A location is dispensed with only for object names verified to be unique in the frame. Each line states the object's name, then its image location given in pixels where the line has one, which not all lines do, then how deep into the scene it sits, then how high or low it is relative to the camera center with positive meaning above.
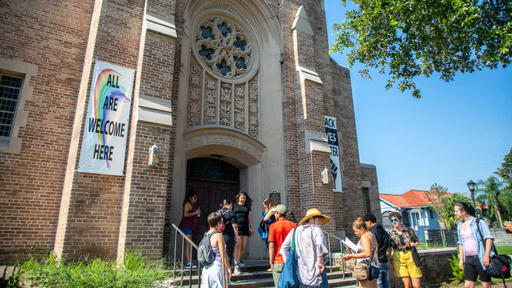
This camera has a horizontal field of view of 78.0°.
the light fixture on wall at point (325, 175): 9.88 +1.82
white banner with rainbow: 6.94 +2.57
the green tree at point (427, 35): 8.88 +5.99
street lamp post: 14.58 +2.11
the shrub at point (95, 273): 4.95 -0.57
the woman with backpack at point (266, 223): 6.48 +0.25
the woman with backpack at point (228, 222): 6.73 +0.30
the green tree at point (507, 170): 44.84 +8.83
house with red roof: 41.58 +3.39
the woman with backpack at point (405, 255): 5.89 -0.37
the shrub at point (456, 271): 9.29 -1.04
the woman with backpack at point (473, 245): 4.72 -0.17
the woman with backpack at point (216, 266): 4.34 -0.39
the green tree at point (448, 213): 33.19 +2.19
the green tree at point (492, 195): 45.91 +5.58
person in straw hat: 3.80 -0.21
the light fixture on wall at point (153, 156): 7.00 +1.73
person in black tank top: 6.76 +0.26
